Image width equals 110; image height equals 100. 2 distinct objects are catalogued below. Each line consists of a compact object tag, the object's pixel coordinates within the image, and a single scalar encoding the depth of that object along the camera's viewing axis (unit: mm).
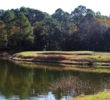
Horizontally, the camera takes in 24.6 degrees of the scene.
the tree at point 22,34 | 99375
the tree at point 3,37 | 100375
